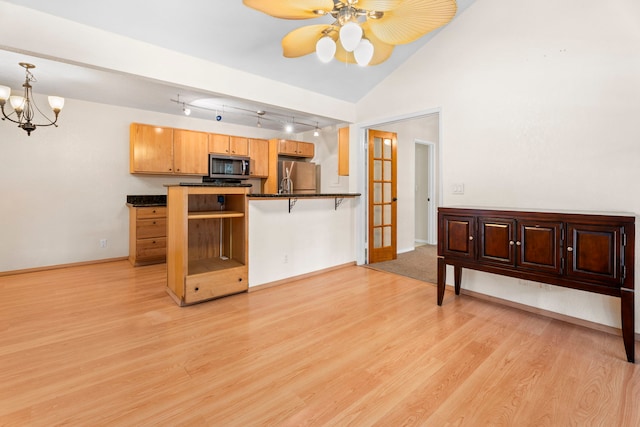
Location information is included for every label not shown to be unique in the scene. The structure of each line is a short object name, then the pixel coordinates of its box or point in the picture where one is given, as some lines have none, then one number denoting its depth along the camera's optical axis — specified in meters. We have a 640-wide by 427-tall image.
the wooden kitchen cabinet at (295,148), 5.91
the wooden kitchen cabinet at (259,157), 5.78
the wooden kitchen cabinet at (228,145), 5.33
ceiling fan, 1.72
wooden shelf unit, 2.88
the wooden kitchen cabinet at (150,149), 4.62
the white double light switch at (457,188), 3.29
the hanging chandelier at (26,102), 3.10
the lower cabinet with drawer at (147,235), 4.45
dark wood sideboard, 2.01
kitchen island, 3.40
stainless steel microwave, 4.43
